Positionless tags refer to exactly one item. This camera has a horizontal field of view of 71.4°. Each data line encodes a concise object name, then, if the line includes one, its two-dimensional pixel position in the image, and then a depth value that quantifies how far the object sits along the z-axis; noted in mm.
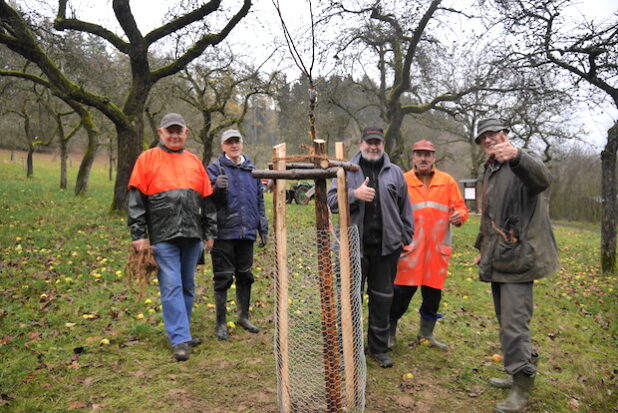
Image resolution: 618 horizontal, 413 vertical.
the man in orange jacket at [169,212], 4285
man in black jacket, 4266
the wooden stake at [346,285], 3199
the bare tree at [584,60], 8930
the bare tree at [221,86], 19031
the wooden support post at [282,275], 3137
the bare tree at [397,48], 12906
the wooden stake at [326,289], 3098
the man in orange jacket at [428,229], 4680
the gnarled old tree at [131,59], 10438
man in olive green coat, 3508
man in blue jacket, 4855
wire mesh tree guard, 3100
